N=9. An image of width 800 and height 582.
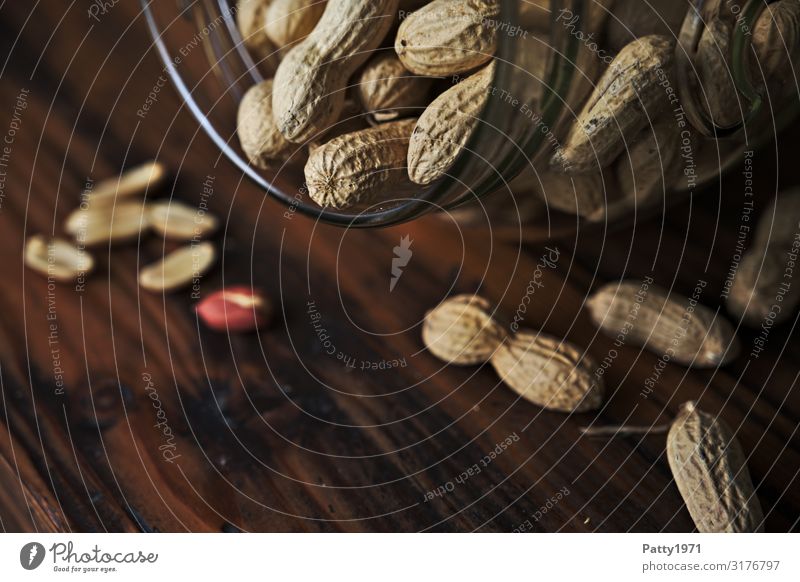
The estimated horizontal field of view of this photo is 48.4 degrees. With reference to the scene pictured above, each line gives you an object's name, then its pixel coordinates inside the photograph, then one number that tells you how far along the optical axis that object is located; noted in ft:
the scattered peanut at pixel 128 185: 1.68
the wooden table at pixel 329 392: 1.30
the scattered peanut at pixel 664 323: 1.38
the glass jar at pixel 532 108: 1.16
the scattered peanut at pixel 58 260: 1.58
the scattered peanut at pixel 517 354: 1.35
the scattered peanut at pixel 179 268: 1.56
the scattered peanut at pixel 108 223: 1.62
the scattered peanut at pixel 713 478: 1.23
